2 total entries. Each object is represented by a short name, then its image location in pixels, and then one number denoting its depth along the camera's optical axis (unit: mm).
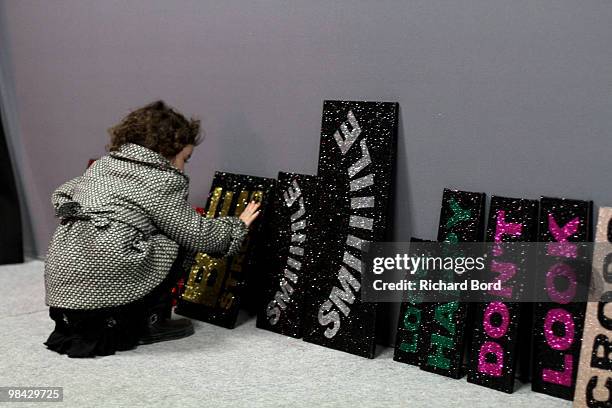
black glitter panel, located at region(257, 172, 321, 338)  3020
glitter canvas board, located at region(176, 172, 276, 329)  3172
